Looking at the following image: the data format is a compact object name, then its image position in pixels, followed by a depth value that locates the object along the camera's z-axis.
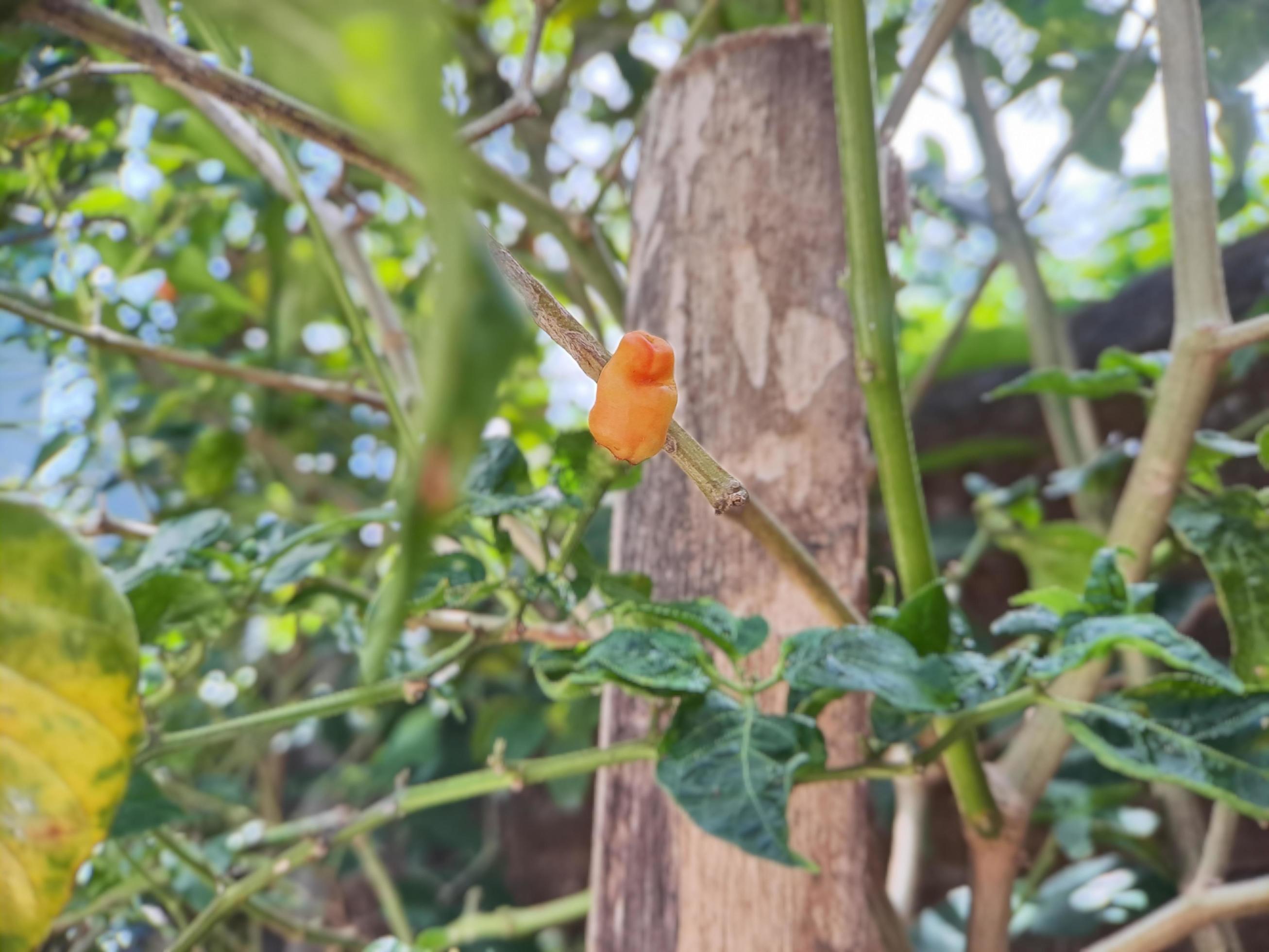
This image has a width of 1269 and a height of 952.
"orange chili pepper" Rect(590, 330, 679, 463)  0.28
